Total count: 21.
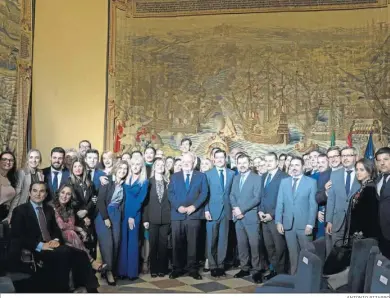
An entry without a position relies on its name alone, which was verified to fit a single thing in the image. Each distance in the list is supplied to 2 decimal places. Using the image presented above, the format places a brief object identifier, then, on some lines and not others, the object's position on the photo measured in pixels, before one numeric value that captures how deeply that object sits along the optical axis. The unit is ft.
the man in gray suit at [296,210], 22.54
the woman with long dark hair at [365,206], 17.99
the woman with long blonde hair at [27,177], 22.50
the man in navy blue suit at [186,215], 23.59
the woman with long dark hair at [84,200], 21.66
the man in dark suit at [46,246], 17.81
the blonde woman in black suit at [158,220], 23.67
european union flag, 35.12
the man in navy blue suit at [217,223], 24.35
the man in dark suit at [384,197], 16.48
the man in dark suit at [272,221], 23.48
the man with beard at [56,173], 23.27
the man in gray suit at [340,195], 22.02
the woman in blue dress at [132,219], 22.90
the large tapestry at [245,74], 36.32
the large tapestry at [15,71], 28.99
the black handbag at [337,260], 15.99
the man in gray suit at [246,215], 23.94
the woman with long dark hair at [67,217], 19.54
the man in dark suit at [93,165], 24.54
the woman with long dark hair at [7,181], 20.99
